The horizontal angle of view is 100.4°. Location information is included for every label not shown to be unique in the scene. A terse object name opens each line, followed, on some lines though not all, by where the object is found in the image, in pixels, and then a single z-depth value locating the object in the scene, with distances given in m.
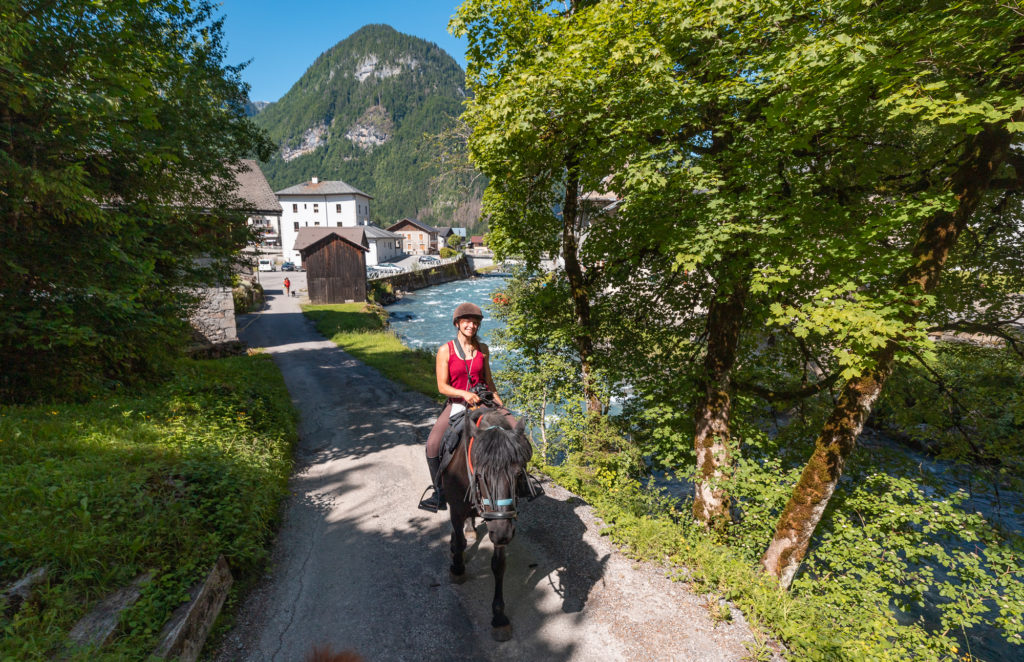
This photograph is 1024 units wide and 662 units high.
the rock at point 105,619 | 3.23
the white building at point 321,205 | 85.69
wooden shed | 35.66
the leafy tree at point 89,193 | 5.43
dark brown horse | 3.96
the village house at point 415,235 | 101.44
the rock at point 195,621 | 3.49
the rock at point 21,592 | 3.20
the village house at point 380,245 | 70.50
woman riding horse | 5.07
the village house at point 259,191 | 20.77
